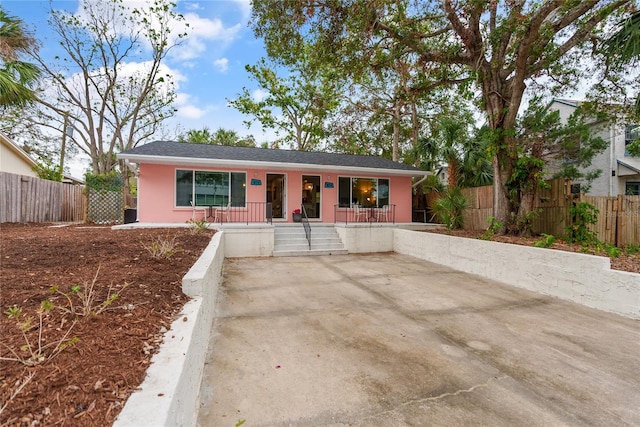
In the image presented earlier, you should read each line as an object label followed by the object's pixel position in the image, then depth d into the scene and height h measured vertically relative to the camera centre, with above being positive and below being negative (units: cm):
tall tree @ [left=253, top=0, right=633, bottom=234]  593 +423
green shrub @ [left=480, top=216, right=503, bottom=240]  685 -28
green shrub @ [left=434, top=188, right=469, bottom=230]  890 +24
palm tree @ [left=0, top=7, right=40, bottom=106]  655 +386
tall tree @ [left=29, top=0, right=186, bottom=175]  1416 +756
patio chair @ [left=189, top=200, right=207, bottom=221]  959 +10
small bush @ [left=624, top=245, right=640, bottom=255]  509 -61
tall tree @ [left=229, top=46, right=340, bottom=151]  1811 +743
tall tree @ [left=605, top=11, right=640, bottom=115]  500 +333
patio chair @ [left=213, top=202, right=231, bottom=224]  985 +4
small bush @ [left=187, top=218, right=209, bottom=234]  698 -38
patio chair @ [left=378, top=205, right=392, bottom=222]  1179 +7
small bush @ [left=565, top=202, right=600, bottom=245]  574 -15
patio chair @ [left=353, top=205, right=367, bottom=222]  1157 +6
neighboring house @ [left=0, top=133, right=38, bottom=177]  1202 +243
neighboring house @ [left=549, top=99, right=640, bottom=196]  1305 +239
